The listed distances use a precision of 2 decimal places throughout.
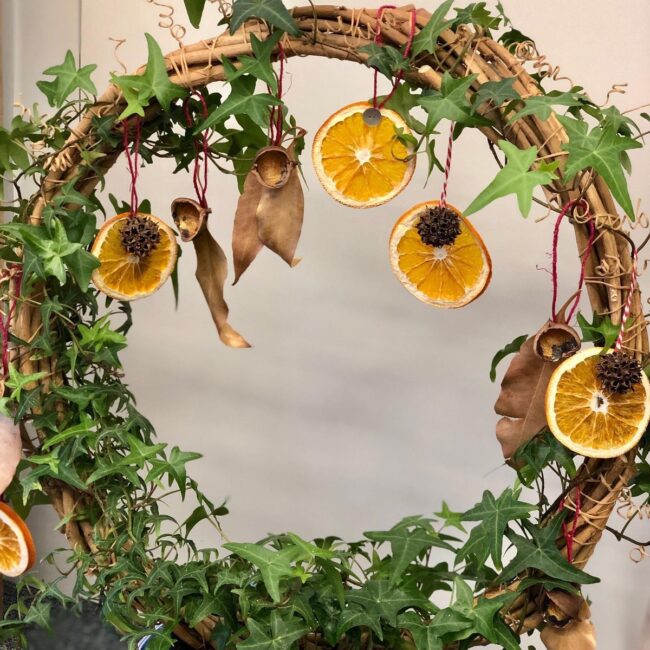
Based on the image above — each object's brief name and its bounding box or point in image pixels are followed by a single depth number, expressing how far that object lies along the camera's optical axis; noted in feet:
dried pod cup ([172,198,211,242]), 2.81
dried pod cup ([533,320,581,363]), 2.45
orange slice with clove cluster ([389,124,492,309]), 2.50
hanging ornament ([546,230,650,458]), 2.37
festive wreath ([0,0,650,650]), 2.39
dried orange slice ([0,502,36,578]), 2.90
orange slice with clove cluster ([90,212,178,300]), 2.81
